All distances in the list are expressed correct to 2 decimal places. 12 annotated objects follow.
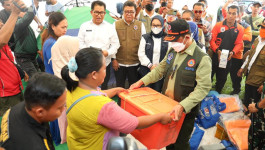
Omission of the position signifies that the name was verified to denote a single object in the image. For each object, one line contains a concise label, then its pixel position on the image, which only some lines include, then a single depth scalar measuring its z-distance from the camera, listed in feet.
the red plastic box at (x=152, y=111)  5.67
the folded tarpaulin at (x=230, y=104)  12.29
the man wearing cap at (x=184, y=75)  6.35
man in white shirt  11.54
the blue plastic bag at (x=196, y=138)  9.45
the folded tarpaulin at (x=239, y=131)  8.71
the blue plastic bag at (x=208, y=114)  11.51
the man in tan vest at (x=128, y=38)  12.16
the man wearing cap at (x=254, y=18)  17.44
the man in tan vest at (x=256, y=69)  10.50
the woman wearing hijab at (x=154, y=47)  11.07
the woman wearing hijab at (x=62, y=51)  7.73
